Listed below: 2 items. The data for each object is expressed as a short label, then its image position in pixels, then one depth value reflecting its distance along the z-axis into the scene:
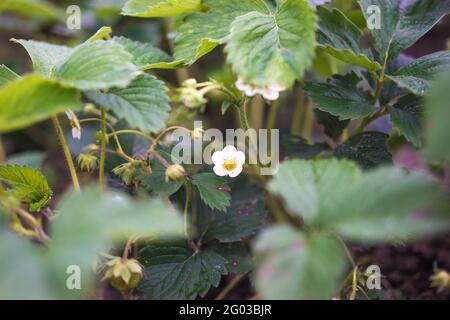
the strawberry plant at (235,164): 0.33
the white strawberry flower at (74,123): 0.44
